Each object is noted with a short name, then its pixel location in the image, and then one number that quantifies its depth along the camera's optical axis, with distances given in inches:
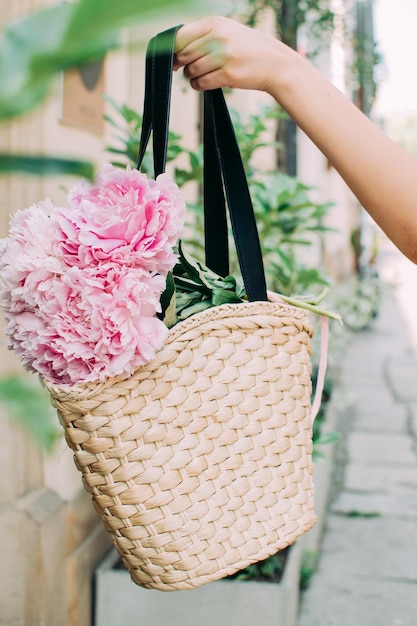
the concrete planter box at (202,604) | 85.0
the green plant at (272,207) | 89.4
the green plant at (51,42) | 10.7
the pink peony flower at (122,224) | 35.8
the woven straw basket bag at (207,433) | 38.9
